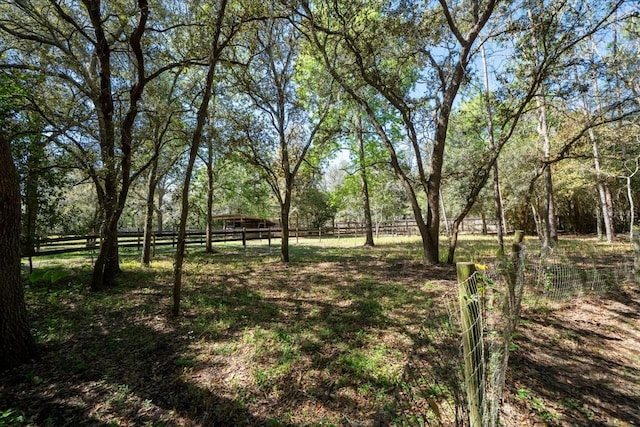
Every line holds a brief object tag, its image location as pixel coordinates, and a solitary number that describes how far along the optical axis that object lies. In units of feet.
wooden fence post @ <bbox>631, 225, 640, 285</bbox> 19.65
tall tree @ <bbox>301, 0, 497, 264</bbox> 24.25
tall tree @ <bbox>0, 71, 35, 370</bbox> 11.31
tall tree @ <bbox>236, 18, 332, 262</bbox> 31.86
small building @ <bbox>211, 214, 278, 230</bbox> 98.57
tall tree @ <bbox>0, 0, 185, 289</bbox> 19.51
